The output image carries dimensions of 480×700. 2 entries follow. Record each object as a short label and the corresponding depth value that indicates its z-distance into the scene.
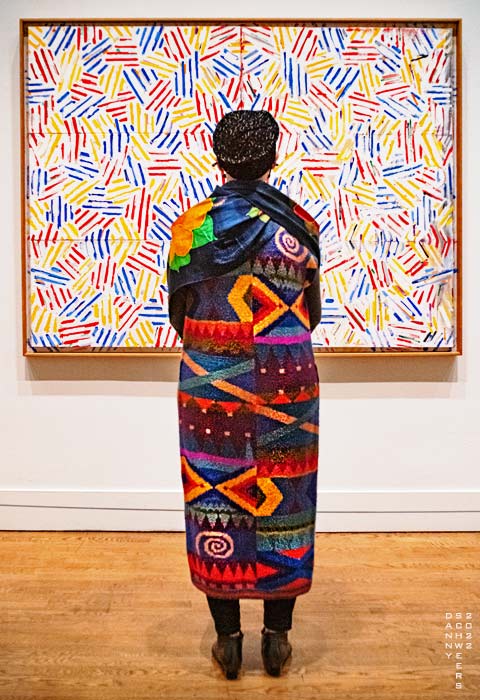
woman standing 1.82
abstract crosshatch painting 3.08
